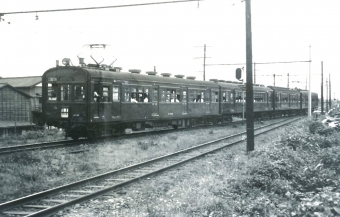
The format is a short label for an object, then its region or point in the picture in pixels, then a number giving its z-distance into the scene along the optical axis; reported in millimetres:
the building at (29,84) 38938
